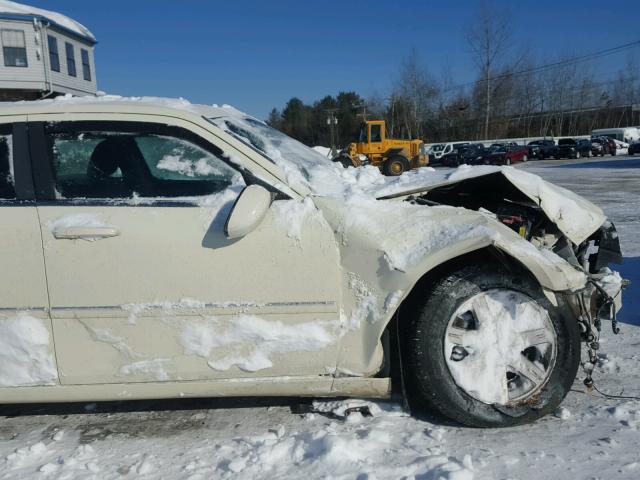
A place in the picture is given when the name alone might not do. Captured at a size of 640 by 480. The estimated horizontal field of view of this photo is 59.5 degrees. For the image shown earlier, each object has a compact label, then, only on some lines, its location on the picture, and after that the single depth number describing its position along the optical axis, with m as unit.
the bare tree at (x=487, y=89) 62.78
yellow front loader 27.11
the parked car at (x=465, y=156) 37.47
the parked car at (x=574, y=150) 40.12
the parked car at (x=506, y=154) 36.09
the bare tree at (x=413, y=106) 65.06
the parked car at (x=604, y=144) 41.94
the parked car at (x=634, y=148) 39.28
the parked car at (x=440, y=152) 40.91
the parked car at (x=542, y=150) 40.84
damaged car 2.48
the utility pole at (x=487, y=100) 62.97
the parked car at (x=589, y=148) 40.26
